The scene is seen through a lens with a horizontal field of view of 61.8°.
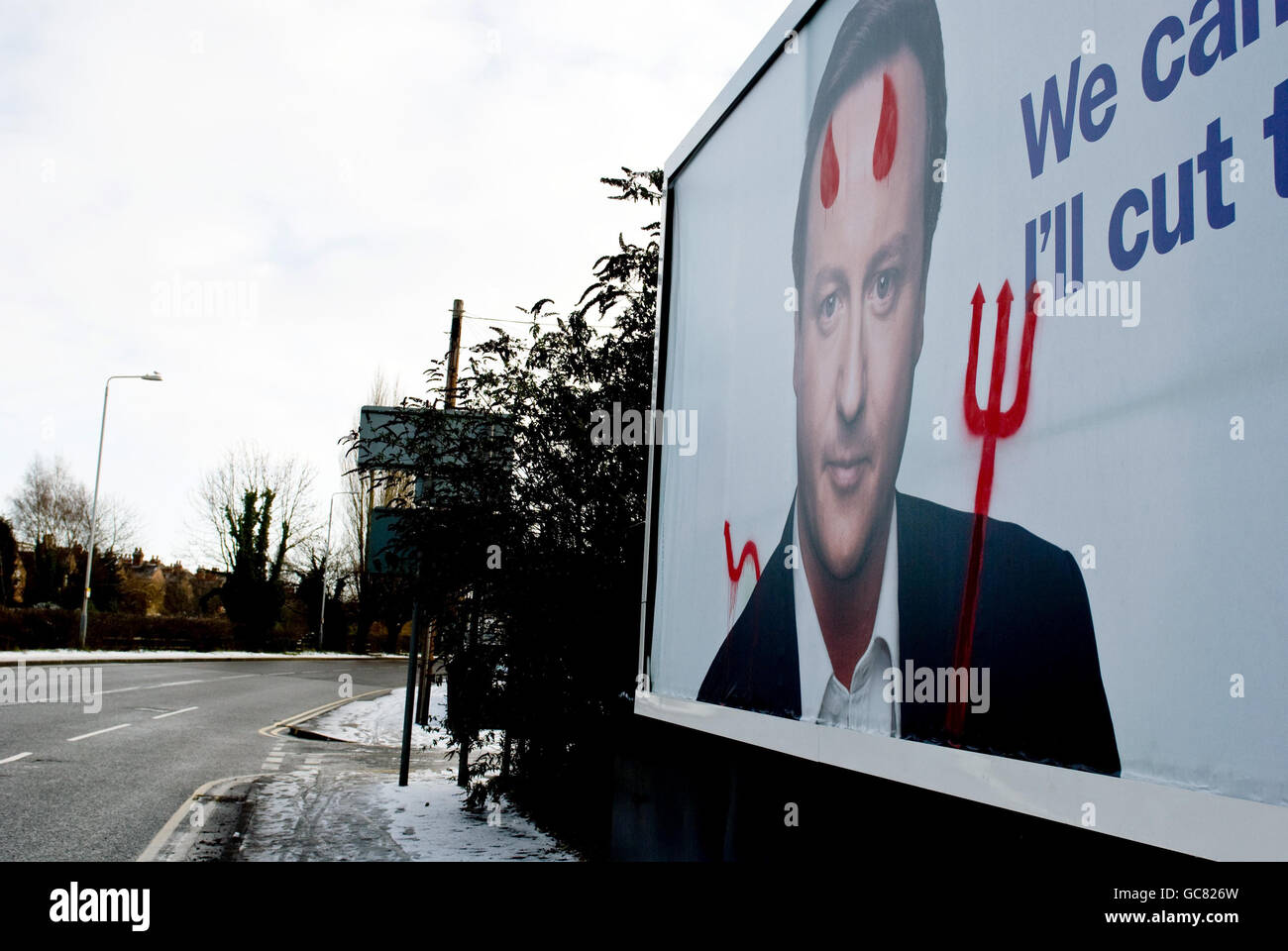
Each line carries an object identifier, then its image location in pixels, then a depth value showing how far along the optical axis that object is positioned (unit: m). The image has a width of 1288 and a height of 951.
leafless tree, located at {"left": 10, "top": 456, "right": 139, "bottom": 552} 53.47
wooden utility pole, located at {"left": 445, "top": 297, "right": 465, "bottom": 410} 11.40
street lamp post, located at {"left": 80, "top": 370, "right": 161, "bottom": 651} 30.94
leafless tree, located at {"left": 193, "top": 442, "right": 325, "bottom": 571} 49.91
